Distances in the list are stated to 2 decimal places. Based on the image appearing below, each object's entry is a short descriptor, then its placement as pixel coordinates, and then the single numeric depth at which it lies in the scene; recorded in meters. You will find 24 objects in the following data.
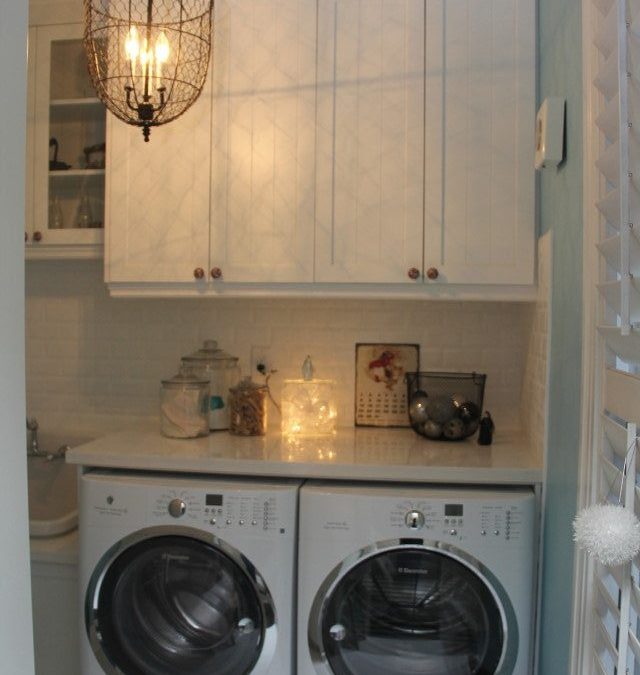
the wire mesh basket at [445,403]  2.30
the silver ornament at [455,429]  2.30
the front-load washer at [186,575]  1.96
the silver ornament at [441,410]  2.30
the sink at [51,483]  2.66
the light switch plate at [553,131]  1.77
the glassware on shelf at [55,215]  2.50
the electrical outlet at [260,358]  2.65
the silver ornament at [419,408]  2.35
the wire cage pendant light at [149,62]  1.71
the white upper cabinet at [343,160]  2.18
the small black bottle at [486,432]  2.24
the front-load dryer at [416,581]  1.89
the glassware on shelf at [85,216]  2.49
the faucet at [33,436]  2.72
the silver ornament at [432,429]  2.32
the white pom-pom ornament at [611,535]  0.89
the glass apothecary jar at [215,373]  2.47
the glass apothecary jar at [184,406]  2.32
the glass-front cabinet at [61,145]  2.49
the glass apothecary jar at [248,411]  2.38
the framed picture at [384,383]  2.57
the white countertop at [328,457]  1.97
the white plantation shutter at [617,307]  1.01
